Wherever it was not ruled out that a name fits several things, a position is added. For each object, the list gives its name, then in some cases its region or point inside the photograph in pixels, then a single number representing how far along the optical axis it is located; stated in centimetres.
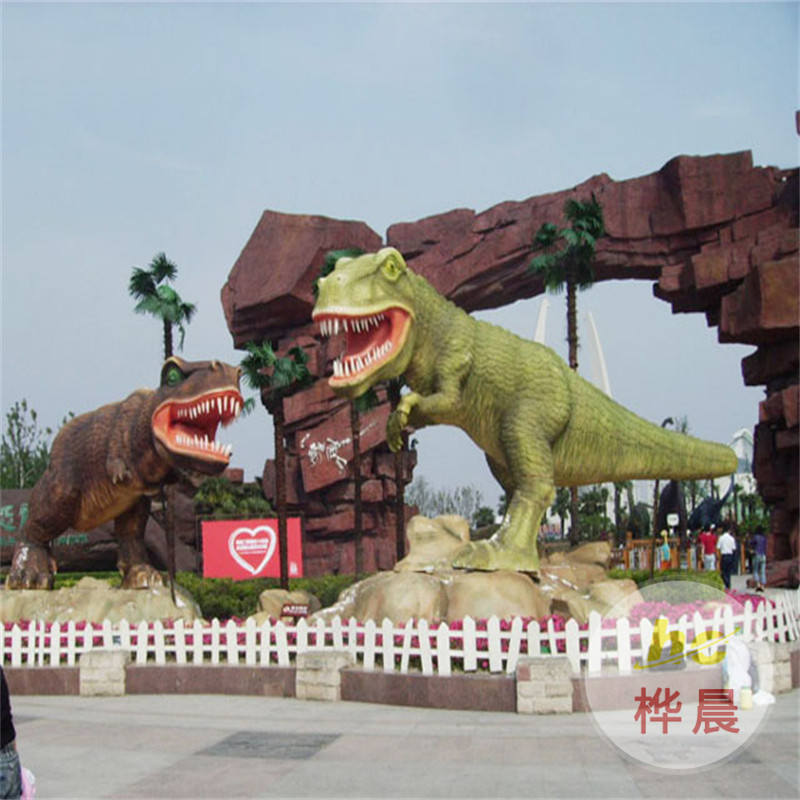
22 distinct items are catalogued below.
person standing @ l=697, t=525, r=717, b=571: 1994
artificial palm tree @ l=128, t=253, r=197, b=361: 1594
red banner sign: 2084
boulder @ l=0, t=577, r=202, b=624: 1002
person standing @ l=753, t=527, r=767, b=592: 2063
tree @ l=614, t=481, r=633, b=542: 3214
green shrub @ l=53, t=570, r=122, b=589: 2098
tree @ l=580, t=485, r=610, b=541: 5054
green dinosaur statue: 912
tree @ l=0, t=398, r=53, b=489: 3308
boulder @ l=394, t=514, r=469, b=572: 972
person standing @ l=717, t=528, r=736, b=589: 1681
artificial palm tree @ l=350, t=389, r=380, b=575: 2077
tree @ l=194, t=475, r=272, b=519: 2884
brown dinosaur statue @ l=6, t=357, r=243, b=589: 984
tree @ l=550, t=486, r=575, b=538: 5022
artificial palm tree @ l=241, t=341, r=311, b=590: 1830
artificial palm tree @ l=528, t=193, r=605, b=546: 1891
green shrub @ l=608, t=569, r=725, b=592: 1251
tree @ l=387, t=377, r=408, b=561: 1906
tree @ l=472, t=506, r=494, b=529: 5982
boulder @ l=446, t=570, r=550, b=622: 848
